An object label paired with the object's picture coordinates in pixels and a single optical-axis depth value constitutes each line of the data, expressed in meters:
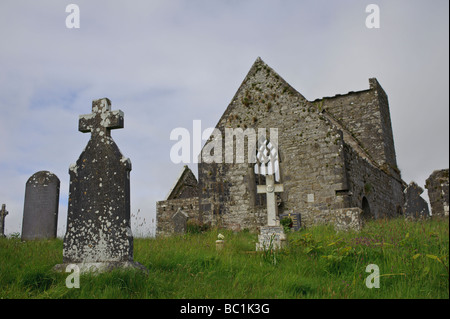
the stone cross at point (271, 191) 9.01
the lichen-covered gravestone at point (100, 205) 5.47
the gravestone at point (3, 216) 15.12
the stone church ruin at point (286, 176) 11.52
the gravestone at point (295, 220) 11.30
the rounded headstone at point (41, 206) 9.27
